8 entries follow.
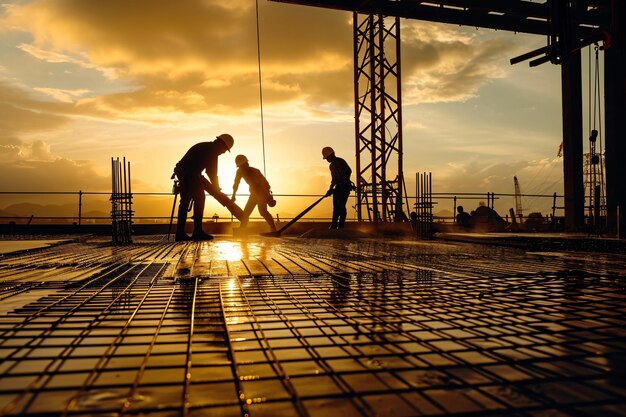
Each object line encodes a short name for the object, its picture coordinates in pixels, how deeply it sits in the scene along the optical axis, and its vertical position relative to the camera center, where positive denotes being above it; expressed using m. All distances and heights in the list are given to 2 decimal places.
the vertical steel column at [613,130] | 13.03 +2.25
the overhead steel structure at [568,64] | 15.33 +4.33
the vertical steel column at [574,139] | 17.66 +2.21
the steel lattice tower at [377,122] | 23.27 +3.77
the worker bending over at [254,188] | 10.84 +0.47
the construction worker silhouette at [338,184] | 11.55 +0.56
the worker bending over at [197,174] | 8.81 +0.62
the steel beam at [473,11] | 15.86 +6.06
